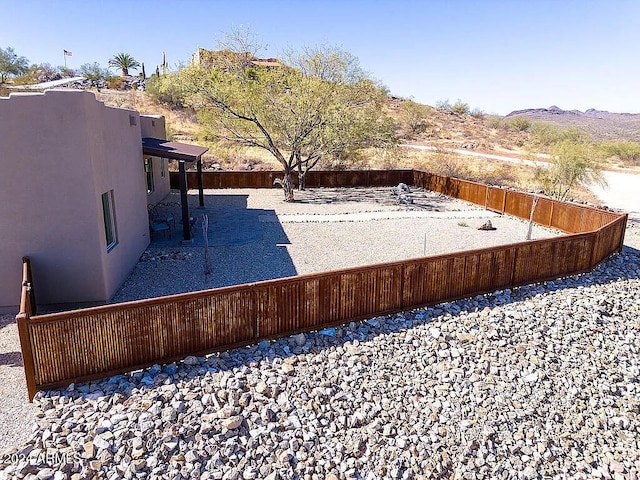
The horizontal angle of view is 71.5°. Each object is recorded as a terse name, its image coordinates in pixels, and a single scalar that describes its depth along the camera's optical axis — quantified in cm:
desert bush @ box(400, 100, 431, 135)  4794
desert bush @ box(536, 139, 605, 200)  1992
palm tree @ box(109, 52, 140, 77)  5478
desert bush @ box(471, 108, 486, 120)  7069
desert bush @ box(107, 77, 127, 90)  5156
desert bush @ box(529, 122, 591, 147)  3791
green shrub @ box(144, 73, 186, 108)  4234
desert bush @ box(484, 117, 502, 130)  6346
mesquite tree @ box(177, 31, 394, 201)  1956
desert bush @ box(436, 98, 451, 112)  7369
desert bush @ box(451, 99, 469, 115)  7206
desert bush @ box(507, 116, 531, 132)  6288
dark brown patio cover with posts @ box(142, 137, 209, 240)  1285
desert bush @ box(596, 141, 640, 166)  4016
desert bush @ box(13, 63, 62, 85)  2990
